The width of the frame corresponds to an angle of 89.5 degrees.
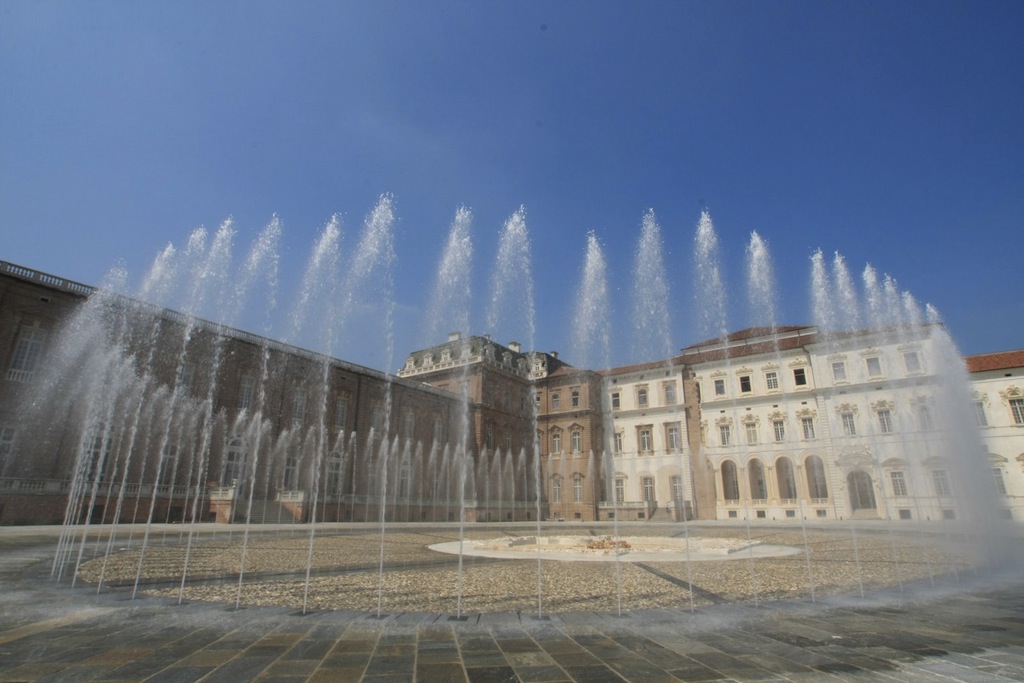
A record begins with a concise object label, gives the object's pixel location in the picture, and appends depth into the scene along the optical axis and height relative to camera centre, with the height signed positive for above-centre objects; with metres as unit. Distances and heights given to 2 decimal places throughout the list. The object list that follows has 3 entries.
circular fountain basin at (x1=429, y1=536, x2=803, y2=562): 14.77 -1.90
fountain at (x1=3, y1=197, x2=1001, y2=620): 10.29 +1.04
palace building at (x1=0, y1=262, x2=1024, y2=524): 25.97 +4.27
